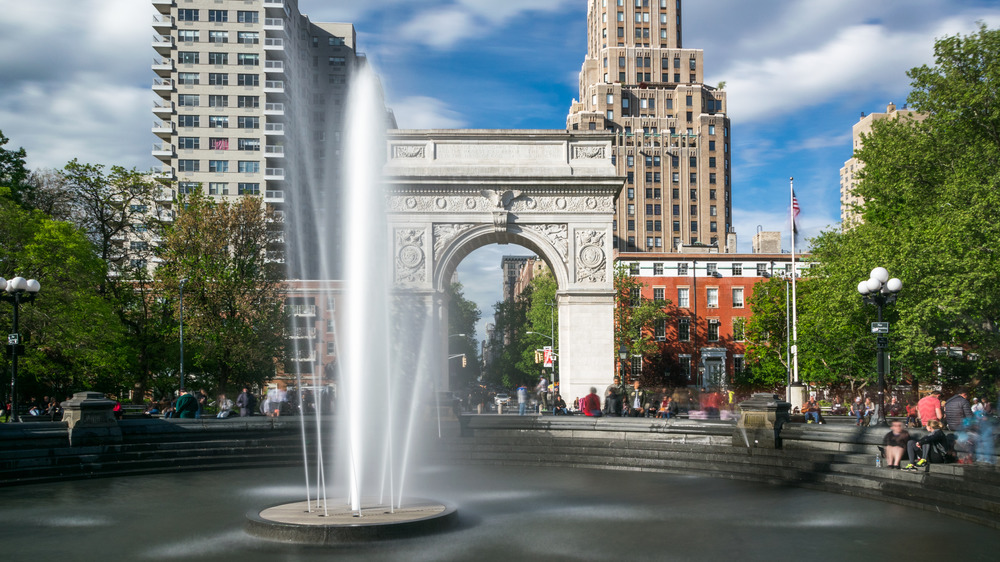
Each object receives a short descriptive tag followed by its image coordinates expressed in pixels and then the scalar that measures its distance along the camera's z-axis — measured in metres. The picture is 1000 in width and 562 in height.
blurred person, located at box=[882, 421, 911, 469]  14.79
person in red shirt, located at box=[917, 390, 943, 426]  15.66
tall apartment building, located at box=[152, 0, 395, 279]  73.19
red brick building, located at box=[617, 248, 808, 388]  63.47
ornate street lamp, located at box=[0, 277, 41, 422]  20.20
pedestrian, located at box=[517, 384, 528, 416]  31.01
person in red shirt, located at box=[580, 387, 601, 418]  25.33
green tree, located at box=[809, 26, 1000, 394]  24.92
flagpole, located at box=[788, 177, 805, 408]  37.94
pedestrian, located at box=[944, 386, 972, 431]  15.54
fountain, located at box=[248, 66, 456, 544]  10.89
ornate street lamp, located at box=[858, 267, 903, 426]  17.73
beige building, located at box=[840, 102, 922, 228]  36.47
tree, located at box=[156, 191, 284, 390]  37.84
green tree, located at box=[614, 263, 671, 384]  60.53
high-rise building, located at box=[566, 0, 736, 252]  96.12
